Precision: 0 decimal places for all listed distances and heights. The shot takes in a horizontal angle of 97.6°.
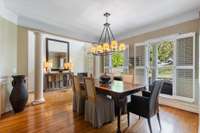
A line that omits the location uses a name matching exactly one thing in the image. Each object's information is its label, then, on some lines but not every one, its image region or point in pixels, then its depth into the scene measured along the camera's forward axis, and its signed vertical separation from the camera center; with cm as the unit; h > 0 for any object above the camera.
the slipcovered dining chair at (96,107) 179 -89
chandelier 222 +49
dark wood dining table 163 -48
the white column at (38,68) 294 -5
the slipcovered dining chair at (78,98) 227 -83
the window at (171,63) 232 +8
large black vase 223 -72
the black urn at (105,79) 231 -36
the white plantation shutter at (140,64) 311 +8
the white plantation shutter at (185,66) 228 +0
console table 433 -72
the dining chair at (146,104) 156 -72
